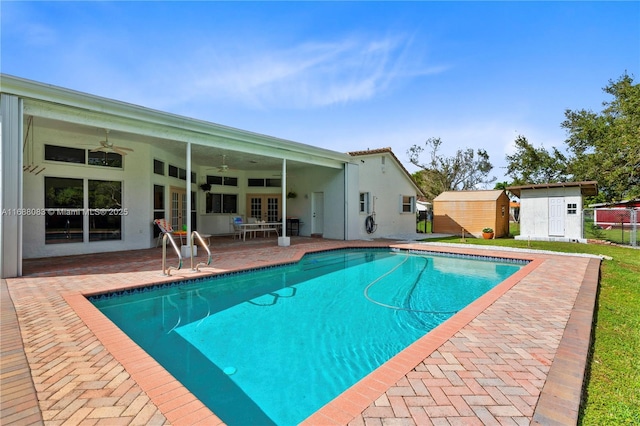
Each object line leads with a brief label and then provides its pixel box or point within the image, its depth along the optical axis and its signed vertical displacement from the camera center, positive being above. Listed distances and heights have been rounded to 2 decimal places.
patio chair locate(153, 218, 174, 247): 9.53 -0.41
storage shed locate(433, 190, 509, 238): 16.41 +0.06
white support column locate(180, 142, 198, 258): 8.07 -0.29
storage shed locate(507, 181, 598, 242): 13.71 +0.15
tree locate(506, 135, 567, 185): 23.55 +3.92
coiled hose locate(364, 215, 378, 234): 14.48 -0.53
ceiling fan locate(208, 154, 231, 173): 11.12 +2.09
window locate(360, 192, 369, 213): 14.44 +0.53
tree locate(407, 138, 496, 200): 32.80 +4.91
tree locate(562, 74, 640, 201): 17.39 +4.63
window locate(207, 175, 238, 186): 14.24 +1.59
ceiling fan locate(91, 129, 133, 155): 7.26 +1.60
